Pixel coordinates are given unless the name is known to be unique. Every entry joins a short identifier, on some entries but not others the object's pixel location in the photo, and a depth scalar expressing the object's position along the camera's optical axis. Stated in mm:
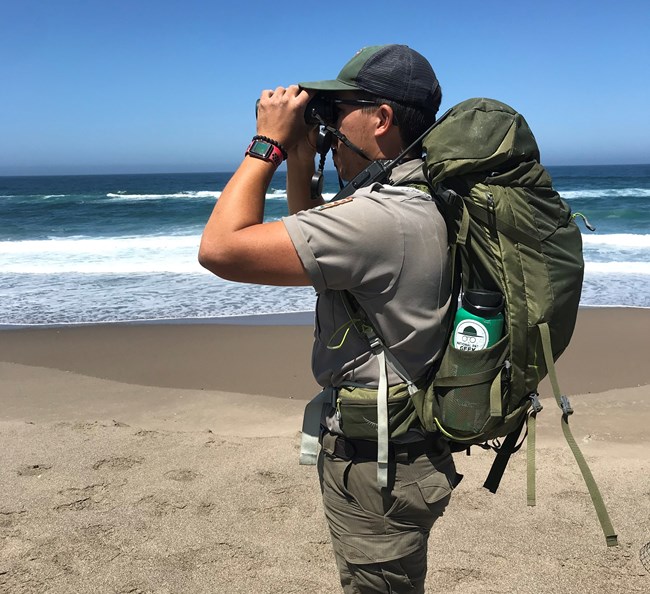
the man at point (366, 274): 1510
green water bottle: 1579
